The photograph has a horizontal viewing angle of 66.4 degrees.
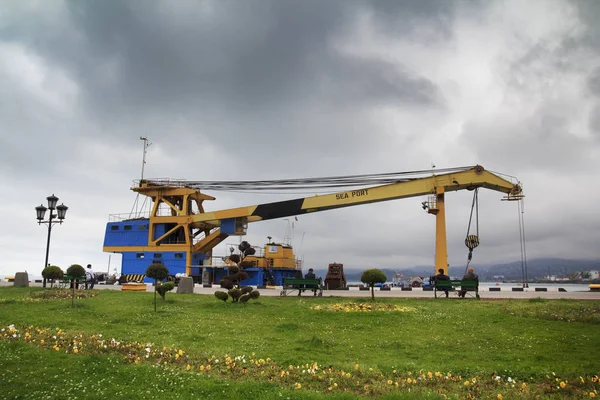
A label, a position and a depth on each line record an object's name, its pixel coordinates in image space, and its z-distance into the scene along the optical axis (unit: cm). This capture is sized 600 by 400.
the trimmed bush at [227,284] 2042
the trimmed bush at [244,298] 1919
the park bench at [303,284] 2530
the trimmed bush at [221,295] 1916
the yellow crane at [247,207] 3125
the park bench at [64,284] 3004
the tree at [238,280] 1925
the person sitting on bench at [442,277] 2622
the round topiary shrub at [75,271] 2142
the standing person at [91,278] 3231
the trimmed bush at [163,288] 1941
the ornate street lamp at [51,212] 2778
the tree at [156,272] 1986
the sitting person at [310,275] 2962
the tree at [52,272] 2245
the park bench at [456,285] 2291
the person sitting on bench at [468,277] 2357
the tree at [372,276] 2049
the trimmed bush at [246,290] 1958
